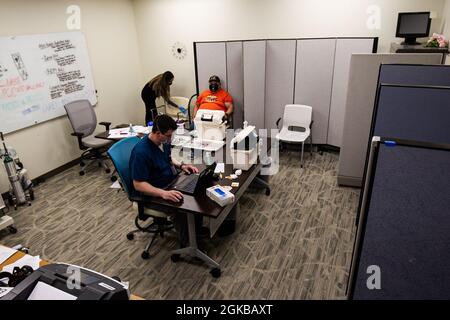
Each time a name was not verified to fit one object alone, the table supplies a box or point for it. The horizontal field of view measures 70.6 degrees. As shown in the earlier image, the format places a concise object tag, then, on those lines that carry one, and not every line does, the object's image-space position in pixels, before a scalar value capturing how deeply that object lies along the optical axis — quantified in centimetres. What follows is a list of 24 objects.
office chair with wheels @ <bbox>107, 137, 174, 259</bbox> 266
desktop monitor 394
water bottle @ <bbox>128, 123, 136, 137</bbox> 441
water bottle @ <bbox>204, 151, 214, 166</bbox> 327
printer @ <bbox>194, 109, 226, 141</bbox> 416
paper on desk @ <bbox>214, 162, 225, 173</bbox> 307
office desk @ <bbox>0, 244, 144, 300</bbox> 195
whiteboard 409
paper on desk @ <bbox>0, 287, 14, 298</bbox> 158
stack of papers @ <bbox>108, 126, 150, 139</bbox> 441
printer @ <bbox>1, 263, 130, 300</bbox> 128
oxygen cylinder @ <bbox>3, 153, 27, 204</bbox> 376
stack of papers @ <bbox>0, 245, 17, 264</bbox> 199
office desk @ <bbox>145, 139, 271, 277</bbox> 245
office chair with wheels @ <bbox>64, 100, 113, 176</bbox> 467
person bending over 554
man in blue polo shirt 255
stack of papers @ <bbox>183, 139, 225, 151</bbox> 367
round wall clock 595
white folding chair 487
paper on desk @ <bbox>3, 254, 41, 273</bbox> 191
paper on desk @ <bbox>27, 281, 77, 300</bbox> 130
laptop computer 264
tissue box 247
